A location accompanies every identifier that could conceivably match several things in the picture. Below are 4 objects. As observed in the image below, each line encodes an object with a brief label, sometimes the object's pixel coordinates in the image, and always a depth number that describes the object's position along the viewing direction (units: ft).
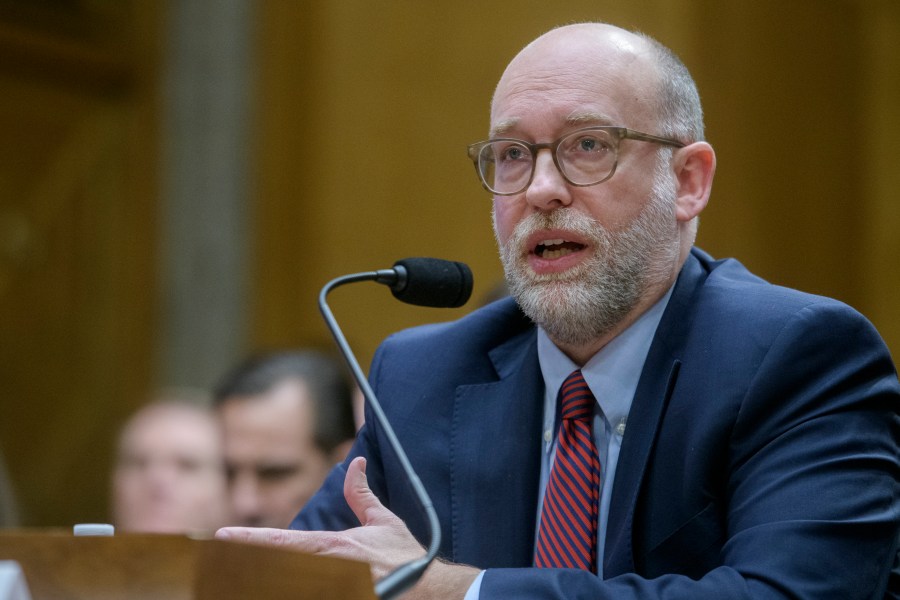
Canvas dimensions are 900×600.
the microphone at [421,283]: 9.80
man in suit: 9.66
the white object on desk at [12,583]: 8.98
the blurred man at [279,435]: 11.85
